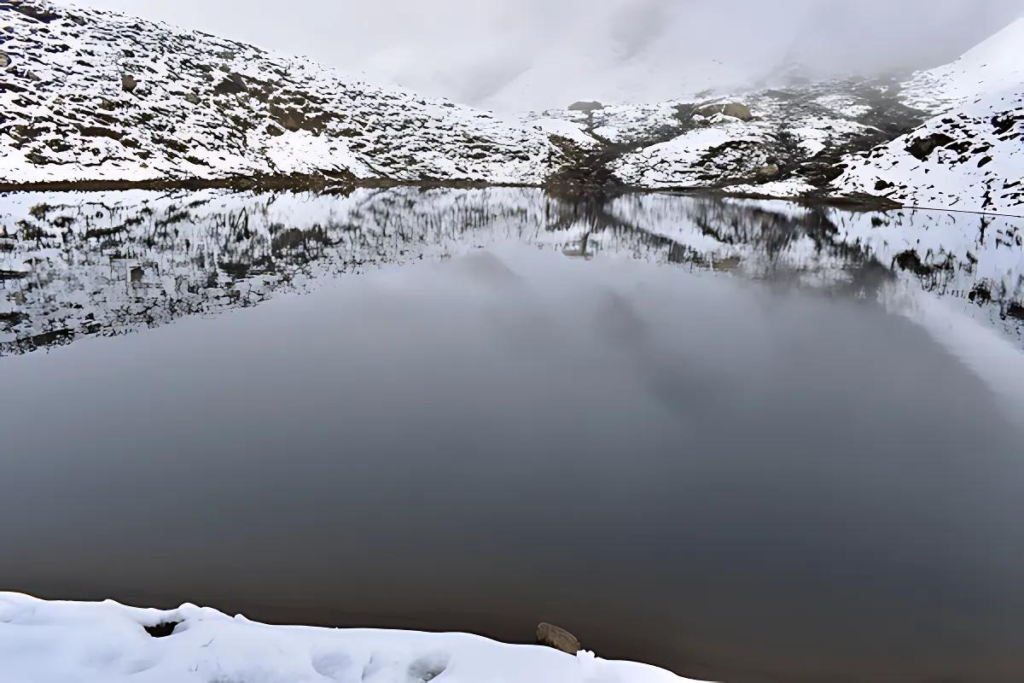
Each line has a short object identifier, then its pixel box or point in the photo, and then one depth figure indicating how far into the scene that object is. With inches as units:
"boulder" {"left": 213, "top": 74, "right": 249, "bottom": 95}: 3580.2
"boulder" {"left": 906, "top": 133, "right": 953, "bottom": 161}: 2898.9
